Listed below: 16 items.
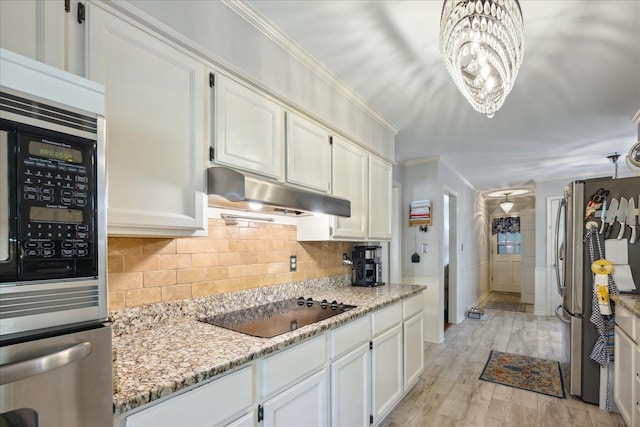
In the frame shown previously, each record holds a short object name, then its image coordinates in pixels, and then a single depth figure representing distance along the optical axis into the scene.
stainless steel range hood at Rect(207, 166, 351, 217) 1.38
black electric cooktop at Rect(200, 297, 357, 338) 1.58
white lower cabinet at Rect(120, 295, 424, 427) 1.08
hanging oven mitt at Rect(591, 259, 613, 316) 2.46
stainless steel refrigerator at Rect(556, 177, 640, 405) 2.52
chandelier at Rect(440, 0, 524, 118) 1.27
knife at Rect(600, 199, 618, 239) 2.55
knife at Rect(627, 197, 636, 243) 2.49
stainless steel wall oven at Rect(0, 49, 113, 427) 0.61
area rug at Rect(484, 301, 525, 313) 6.33
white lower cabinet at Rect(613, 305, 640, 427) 2.05
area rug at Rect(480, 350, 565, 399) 2.98
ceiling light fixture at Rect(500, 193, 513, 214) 7.03
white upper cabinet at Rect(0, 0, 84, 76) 0.92
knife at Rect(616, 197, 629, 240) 2.52
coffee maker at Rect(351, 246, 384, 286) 2.99
